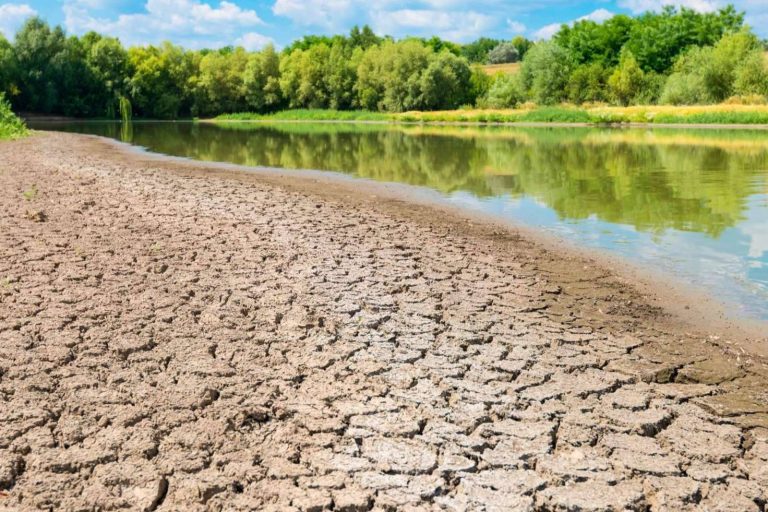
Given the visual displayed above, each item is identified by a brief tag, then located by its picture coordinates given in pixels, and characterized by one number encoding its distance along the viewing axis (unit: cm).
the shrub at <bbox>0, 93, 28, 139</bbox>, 2820
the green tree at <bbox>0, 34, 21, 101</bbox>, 6456
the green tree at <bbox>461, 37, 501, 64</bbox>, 13275
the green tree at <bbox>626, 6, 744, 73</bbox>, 6969
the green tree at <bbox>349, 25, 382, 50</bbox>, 9356
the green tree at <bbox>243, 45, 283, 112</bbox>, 7769
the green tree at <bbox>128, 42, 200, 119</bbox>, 7525
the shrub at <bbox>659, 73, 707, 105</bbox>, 5553
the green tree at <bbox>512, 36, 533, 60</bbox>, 13435
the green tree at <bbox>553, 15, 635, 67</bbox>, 7444
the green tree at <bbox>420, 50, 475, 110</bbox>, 6881
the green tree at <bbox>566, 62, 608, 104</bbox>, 6508
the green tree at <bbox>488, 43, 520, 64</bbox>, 13125
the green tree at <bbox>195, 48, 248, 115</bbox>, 7856
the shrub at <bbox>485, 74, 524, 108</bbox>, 6638
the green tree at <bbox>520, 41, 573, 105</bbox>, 6531
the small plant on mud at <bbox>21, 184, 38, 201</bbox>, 1195
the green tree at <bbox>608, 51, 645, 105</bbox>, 6197
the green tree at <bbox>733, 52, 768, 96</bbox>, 5191
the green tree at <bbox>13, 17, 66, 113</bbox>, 6644
